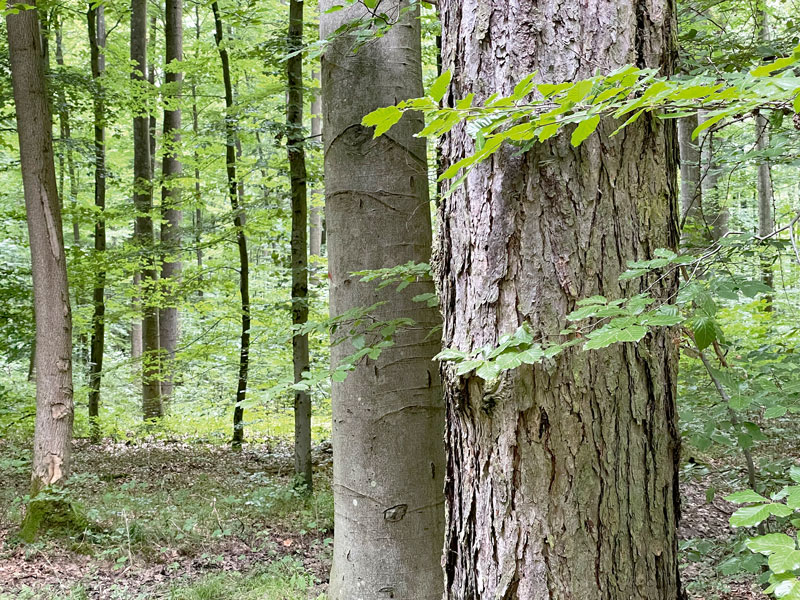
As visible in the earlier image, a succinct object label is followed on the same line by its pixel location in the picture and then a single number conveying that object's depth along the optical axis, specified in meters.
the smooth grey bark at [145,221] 9.62
